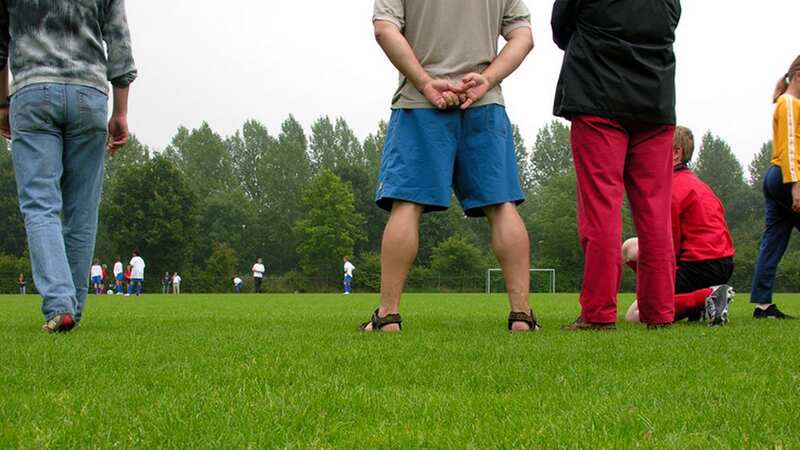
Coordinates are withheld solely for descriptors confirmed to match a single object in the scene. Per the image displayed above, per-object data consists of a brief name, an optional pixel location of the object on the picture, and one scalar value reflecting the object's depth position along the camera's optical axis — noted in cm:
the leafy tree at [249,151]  8688
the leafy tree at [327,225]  6938
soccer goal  4872
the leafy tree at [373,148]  8431
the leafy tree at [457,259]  5997
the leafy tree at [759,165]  9544
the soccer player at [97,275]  4016
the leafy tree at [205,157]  8356
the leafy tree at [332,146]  8456
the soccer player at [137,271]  3565
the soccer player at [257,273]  4550
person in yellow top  611
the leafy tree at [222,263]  6594
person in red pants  474
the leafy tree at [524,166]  9144
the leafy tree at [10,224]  7406
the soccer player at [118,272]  4153
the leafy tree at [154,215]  6469
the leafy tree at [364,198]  7750
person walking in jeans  469
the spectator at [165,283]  5712
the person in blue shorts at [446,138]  459
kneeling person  577
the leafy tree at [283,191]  8006
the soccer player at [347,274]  4332
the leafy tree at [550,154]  8981
